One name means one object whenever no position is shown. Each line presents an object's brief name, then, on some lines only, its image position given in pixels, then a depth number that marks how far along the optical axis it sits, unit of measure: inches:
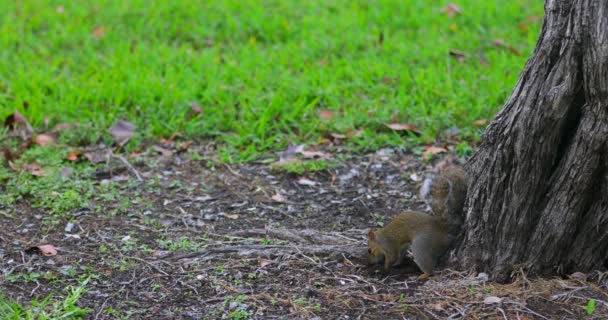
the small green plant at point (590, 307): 266.4
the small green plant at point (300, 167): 404.5
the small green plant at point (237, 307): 280.1
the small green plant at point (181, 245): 333.7
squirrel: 302.4
